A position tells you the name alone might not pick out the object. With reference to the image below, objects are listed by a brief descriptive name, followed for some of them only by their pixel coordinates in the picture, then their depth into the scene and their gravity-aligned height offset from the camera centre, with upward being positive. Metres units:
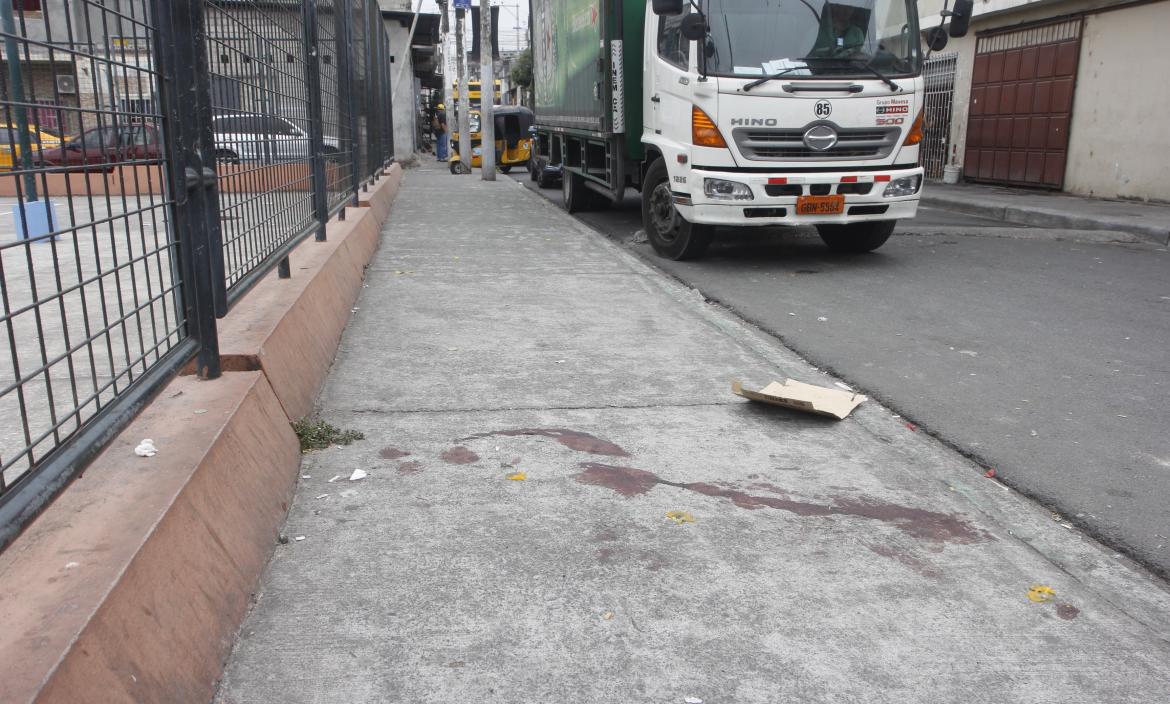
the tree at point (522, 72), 60.58 +4.27
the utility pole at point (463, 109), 23.66 +0.69
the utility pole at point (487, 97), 19.78 +0.84
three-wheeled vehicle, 24.17 -0.02
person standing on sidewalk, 33.72 -0.12
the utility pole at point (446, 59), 27.33 +2.22
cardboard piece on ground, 4.01 -1.14
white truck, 7.50 +0.21
